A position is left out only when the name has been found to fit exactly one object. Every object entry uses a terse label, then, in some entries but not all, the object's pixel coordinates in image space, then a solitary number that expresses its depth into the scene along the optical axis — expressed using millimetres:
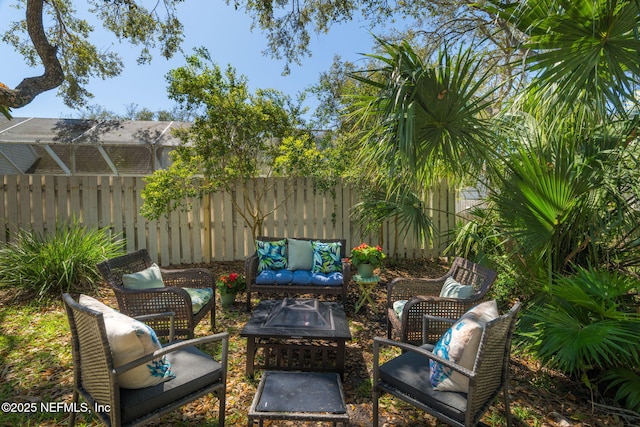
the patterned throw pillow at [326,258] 4176
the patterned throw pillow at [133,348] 1609
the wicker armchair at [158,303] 2778
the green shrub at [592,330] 2035
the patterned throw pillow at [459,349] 1702
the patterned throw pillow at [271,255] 4195
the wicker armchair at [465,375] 1627
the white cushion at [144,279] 2951
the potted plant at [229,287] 3911
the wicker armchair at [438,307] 2688
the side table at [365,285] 3799
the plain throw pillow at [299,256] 4246
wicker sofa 3836
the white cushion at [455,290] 2840
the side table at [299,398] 1713
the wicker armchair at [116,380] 1553
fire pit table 2404
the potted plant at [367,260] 3881
